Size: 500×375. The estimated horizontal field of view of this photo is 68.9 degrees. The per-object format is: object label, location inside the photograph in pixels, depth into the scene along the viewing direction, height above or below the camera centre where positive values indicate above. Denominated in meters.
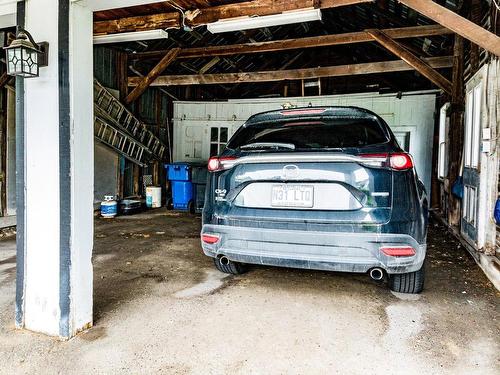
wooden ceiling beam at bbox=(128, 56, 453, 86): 6.65 +2.00
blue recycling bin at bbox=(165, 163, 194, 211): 7.38 -0.28
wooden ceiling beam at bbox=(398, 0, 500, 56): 2.81 +1.22
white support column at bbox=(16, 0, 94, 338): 2.04 -0.01
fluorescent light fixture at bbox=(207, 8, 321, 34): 3.87 +1.69
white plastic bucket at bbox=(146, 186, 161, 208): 7.86 -0.55
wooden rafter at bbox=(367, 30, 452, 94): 5.64 +1.81
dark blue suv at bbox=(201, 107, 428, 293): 2.31 -0.19
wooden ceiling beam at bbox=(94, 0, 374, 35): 3.92 +1.77
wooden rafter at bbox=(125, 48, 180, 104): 6.81 +1.89
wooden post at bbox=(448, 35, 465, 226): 5.38 +0.73
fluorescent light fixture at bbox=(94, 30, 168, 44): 4.38 +1.67
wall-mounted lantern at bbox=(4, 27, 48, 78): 1.96 +0.62
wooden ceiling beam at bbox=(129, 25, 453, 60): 5.75 +2.24
